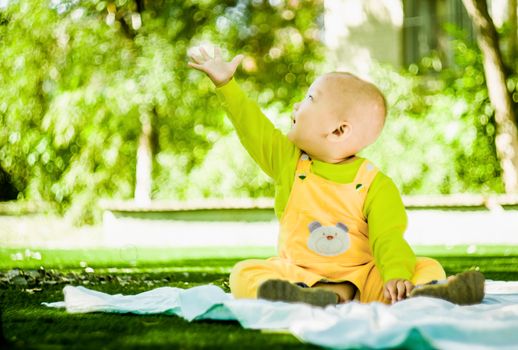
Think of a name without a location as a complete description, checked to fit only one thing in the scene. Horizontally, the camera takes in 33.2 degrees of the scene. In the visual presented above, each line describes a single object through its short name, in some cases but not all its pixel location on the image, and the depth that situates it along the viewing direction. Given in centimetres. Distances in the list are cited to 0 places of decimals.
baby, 288
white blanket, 203
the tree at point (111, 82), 1095
